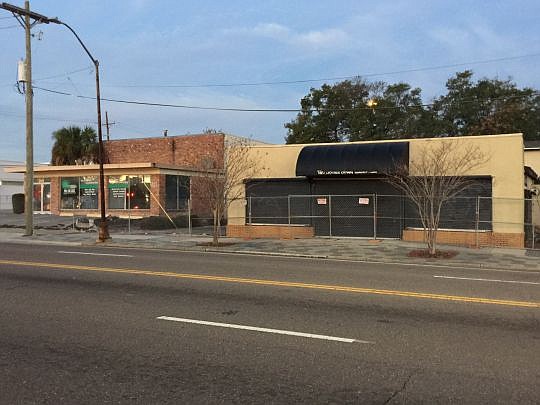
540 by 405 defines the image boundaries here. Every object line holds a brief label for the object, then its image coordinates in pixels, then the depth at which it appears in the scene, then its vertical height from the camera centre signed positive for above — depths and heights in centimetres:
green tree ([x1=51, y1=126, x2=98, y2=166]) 4053 +428
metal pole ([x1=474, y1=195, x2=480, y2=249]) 1839 -67
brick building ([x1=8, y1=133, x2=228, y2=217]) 3180 +117
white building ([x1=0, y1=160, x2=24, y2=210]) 5422 +194
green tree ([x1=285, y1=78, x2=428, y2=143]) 5106 +854
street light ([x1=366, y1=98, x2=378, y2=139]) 5103 +733
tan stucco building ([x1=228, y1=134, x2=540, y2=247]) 1927 +35
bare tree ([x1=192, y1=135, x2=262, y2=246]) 1977 +97
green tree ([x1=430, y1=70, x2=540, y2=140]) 4628 +865
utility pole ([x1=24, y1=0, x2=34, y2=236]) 2477 +326
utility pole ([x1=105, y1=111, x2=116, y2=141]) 5741 +871
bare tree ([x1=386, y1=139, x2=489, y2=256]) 1716 +103
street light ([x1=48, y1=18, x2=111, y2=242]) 2130 +181
